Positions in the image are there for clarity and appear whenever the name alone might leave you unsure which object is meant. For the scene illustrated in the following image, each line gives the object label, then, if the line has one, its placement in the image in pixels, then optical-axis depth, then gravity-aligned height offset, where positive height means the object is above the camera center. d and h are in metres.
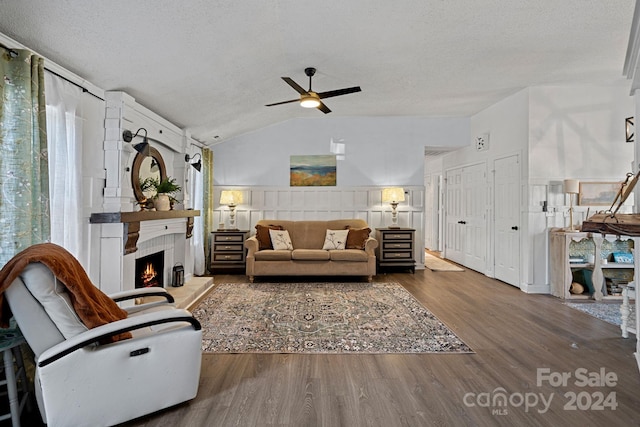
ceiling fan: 3.39 +1.31
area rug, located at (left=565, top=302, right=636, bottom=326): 3.29 -1.11
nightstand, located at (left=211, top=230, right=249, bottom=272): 5.55 -0.72
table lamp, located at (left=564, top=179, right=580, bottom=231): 4.21 +0.38
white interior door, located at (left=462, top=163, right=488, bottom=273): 5.67 -0.04
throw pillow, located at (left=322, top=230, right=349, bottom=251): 5.41 -0.48
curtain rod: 1.93 +1.05
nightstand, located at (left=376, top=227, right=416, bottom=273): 5.66 -0.64
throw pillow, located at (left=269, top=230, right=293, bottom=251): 5.35 -0.49
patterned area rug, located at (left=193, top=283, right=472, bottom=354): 2.70 -1.15
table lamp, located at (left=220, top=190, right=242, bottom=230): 5.77 +0.25
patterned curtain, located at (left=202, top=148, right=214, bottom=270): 5.62 +0.25
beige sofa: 5.04 -0.81
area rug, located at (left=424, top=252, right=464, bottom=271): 6.08 -1.07
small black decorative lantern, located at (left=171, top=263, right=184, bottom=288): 4.39 -0.94
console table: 1.82 -0.06
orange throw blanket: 1.49 -0.37
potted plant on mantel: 3.73 +0.25
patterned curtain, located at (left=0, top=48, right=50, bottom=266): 1.87 +0.36
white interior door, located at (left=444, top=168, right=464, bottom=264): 6.59 -0.08
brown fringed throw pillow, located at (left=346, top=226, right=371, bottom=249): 5.40 -0.45
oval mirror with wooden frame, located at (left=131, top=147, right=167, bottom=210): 3.53 +0.47
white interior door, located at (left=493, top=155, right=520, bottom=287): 4.78 -0.09
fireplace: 3.73 -0.77
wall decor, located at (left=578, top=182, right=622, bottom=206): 4.46 +0.32
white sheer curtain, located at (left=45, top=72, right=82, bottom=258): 2.42 +0.40
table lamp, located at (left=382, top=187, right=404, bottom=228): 5.83 +0.30
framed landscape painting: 6.18 +0.83
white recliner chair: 1.51 -0.78
